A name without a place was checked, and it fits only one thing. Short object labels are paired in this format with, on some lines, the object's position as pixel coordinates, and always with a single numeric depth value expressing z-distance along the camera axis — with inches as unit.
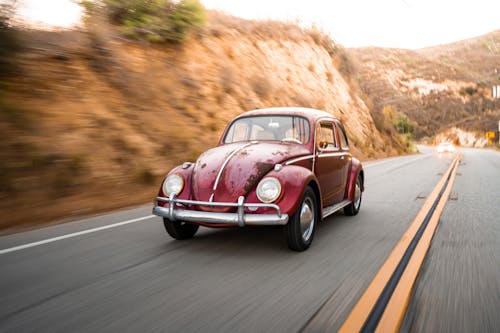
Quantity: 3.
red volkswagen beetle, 175.0
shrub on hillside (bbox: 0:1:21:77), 335.3
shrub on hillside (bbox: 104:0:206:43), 609.3
